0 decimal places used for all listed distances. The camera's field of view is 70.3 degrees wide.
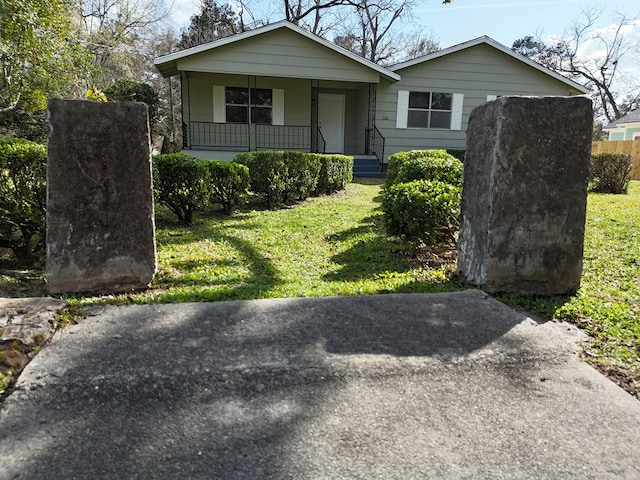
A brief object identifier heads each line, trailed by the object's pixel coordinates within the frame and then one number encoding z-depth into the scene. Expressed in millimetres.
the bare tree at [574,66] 42312
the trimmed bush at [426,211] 5148
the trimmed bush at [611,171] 11984
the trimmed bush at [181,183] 6855
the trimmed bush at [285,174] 8961
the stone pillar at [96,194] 3400
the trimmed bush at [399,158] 8945
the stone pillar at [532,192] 3508
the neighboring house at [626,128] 27453
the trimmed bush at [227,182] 7727
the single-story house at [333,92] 14820
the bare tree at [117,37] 22684
